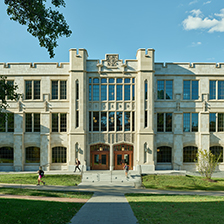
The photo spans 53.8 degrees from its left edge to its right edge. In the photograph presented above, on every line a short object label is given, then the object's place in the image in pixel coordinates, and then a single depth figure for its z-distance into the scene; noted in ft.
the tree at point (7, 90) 37.00
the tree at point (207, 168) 77.15
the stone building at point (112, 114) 87.15
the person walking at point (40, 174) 64.13
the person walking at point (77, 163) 81.88
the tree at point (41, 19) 31.24
